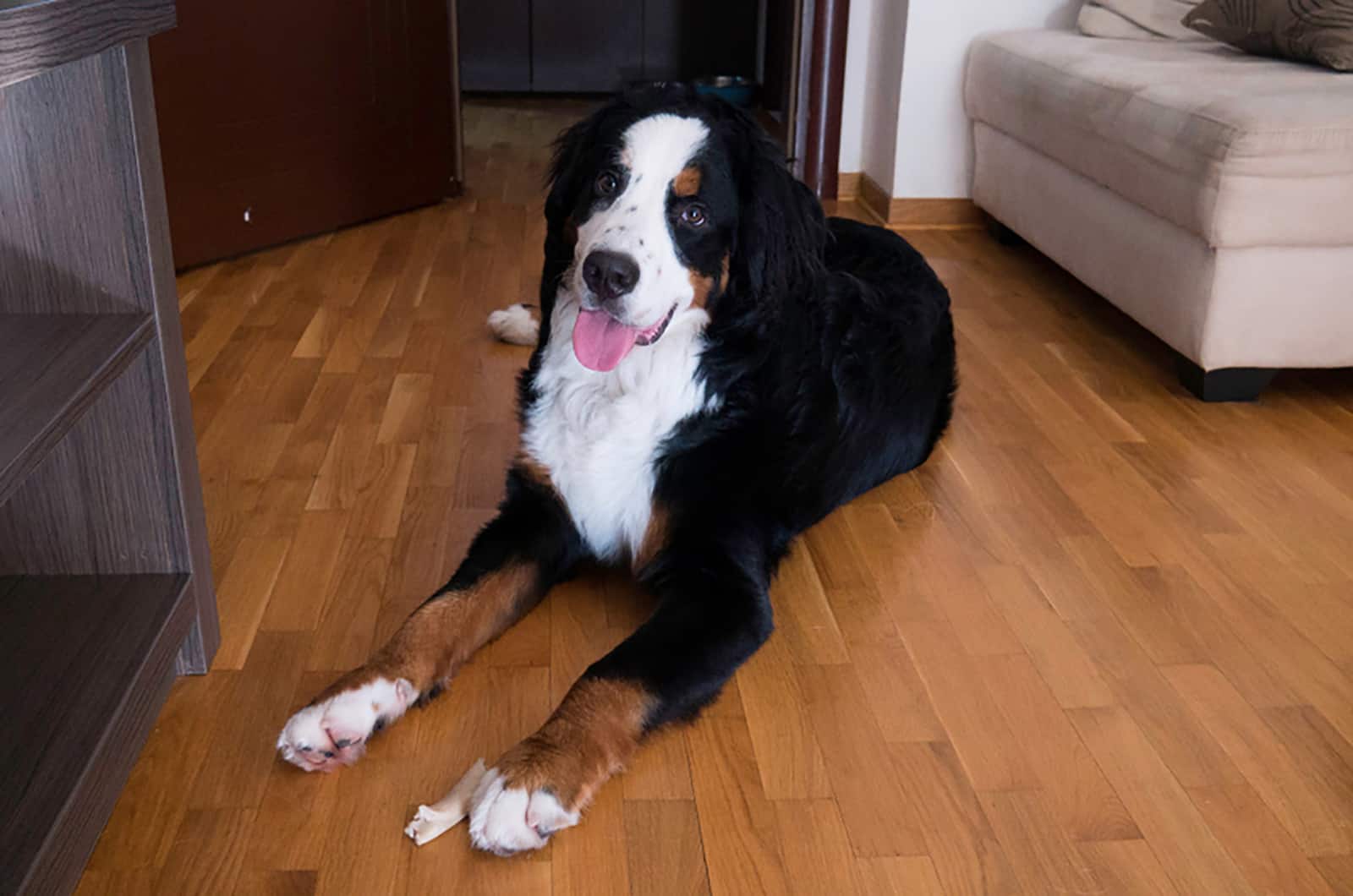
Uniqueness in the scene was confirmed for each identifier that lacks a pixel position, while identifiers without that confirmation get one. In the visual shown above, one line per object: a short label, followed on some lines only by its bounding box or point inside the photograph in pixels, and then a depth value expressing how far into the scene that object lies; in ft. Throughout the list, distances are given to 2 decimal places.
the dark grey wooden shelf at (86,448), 4.14
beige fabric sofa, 8.00
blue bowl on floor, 19.10
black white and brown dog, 5.08
